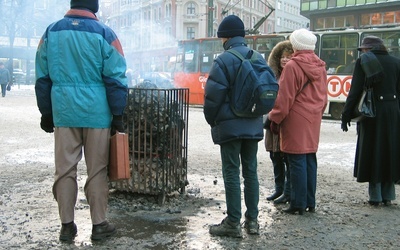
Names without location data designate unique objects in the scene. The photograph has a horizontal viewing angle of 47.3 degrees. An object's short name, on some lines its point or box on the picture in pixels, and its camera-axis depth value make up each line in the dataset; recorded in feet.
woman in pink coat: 15.20
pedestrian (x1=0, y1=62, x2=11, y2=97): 77.92
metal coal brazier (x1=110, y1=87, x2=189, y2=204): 15.56
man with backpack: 12.76
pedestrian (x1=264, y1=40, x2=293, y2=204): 16.83
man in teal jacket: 12.00
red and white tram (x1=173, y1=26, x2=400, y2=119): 50.79
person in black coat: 16.65
